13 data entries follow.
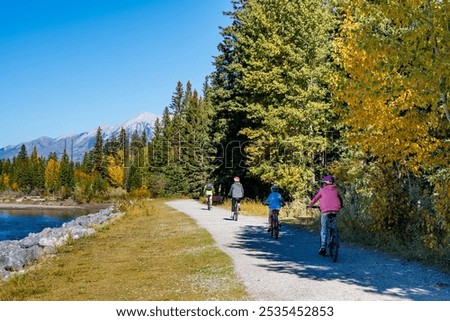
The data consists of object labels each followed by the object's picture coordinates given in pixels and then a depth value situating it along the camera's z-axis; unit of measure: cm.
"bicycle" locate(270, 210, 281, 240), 1513
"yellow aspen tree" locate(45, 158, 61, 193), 12138
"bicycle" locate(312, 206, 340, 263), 1074
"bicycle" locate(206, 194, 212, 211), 3211
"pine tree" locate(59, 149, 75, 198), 11306
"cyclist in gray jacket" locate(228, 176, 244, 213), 2209
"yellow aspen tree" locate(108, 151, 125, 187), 11031
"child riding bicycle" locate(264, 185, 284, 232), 1544
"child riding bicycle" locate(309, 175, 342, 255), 1117
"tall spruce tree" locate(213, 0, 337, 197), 2466
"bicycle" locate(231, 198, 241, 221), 2207
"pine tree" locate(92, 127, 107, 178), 11428
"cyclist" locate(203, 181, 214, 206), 3195
